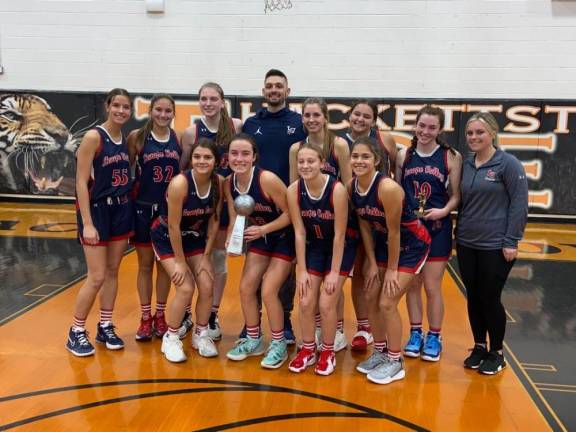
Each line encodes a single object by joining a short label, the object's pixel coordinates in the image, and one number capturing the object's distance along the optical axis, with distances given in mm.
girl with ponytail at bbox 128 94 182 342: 3602
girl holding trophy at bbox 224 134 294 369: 3312
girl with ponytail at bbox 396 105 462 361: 3344
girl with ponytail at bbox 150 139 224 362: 3336
